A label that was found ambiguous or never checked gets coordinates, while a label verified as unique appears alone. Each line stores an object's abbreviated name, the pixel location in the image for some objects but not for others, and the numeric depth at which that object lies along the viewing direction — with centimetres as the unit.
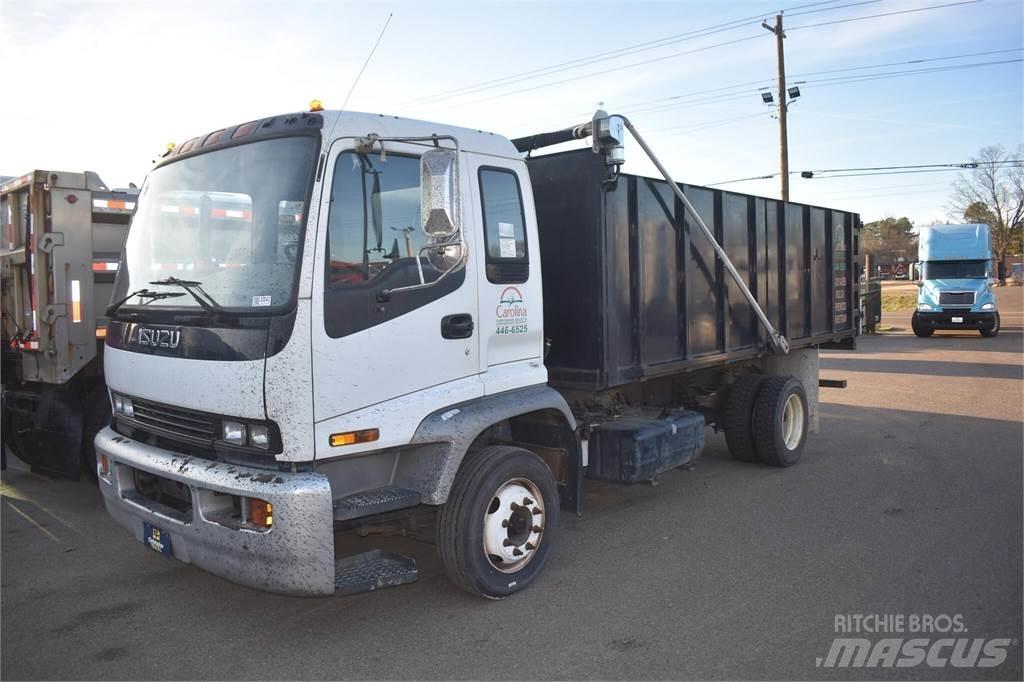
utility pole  2673
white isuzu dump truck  393
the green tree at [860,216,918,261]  9406
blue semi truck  2383
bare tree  5691
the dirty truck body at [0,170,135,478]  693
